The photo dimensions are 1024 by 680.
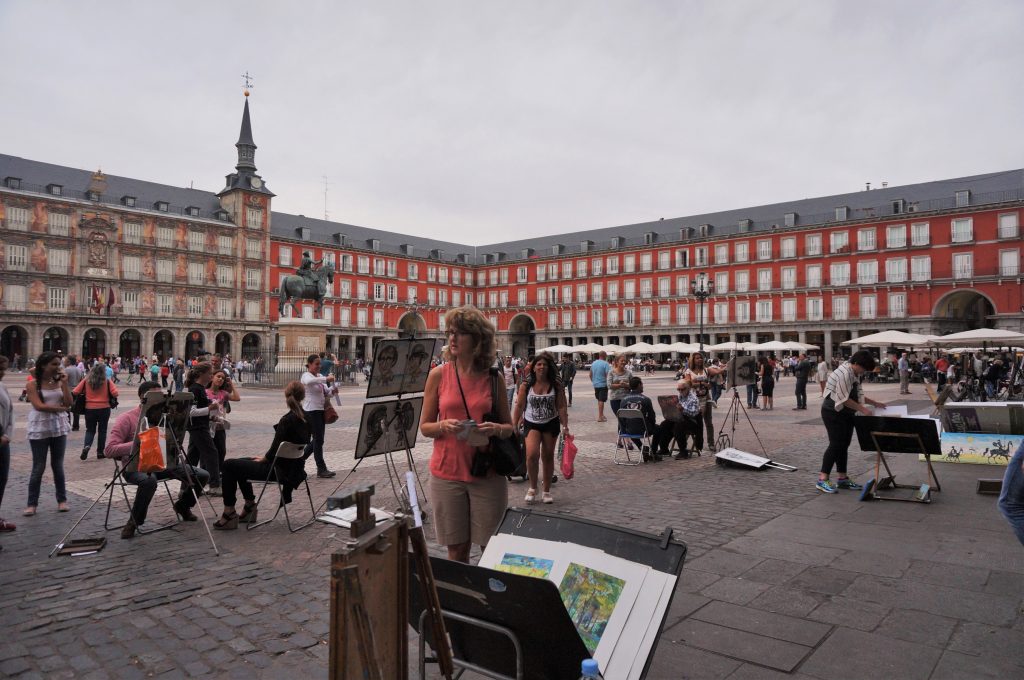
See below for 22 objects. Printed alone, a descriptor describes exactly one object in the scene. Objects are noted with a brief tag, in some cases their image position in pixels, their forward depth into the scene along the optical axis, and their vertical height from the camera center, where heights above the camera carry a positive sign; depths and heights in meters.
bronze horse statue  22.80 +2.40
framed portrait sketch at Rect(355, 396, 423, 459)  5.65 -0.67
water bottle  1.81 -0.90
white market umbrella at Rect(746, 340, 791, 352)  31.94 +0.29
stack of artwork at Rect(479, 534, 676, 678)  2.08 -0.83
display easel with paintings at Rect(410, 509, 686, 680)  1.91 -0.80
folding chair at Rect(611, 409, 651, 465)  8.88 -1.03
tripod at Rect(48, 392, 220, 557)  5.27 -0.63
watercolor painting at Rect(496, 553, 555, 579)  2.31 -0.78
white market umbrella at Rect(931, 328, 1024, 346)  17.44 +0.37
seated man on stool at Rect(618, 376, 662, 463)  9.05 -0.81
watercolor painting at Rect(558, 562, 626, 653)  2.16 -0.85
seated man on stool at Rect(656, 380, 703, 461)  9.29 -1.06
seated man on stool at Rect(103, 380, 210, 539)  5.25 -1.04
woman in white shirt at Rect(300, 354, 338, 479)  7.81 -0.58
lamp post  32.66 +3.14
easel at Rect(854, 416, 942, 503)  6.34 -0.92
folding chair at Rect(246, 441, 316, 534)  5.41 -0.85
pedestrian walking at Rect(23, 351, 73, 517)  5.87 -0.60
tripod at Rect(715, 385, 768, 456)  9.94 -1.41
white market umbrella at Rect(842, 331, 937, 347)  23.23 +0.44
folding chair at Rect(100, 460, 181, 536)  5.30 -1.48
